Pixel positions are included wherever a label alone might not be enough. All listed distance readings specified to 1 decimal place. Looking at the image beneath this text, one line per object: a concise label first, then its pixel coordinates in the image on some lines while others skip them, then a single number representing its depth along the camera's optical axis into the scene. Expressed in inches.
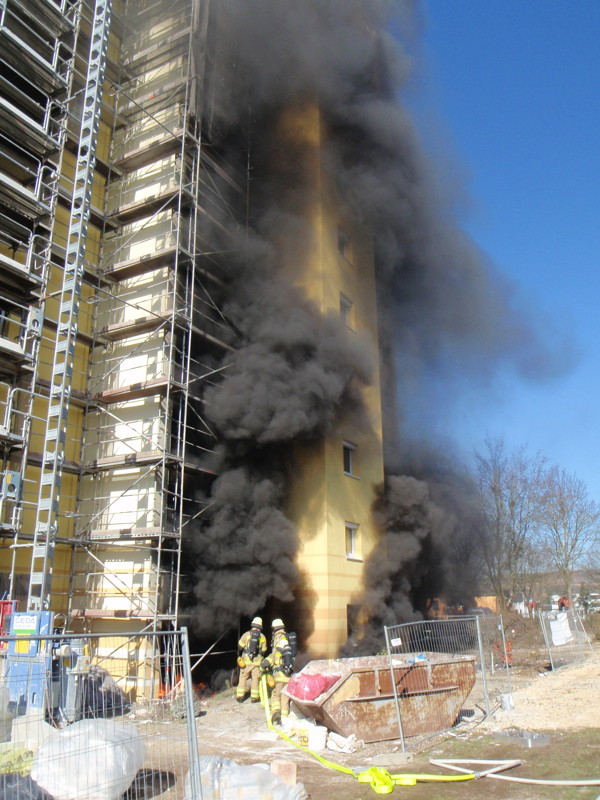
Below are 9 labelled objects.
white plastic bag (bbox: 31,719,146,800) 188.9
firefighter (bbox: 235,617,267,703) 446.3
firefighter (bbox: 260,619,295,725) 400.4
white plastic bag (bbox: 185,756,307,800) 203.3
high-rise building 505.4
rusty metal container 319.3
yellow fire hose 243.8
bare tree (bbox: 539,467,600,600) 1249.4
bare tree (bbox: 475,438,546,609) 1128.2
